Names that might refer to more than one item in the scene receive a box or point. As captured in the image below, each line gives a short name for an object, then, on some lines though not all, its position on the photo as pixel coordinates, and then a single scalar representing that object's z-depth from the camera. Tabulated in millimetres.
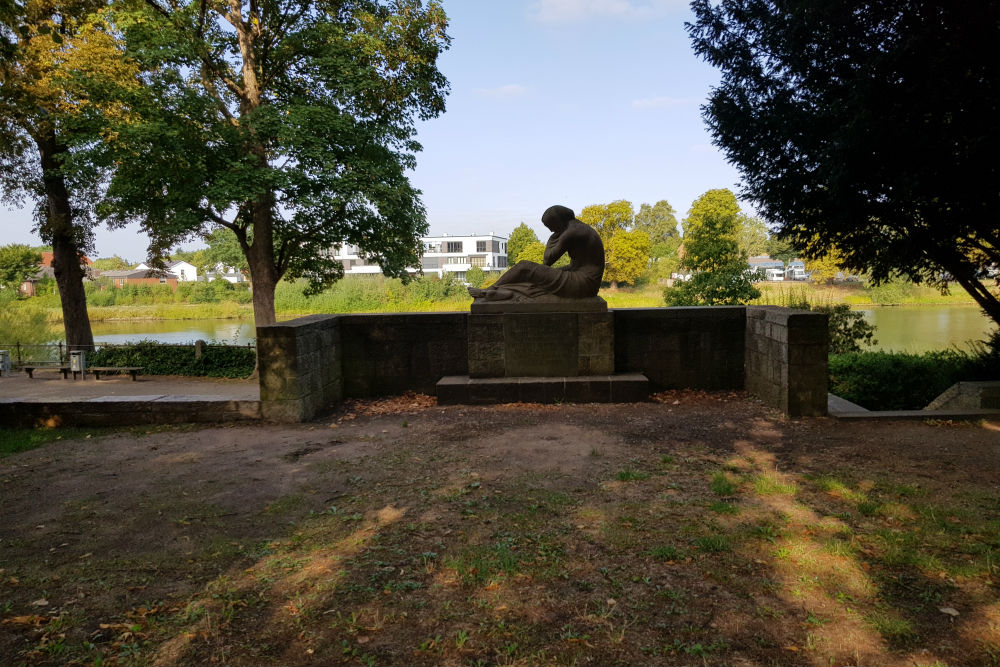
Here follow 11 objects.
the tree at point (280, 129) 12305
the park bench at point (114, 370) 14752
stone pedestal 7586
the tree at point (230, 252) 35969
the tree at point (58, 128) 13164
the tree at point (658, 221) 65375
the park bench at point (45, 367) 15377
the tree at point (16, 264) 33094
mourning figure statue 7656
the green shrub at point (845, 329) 11852
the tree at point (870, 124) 6676
